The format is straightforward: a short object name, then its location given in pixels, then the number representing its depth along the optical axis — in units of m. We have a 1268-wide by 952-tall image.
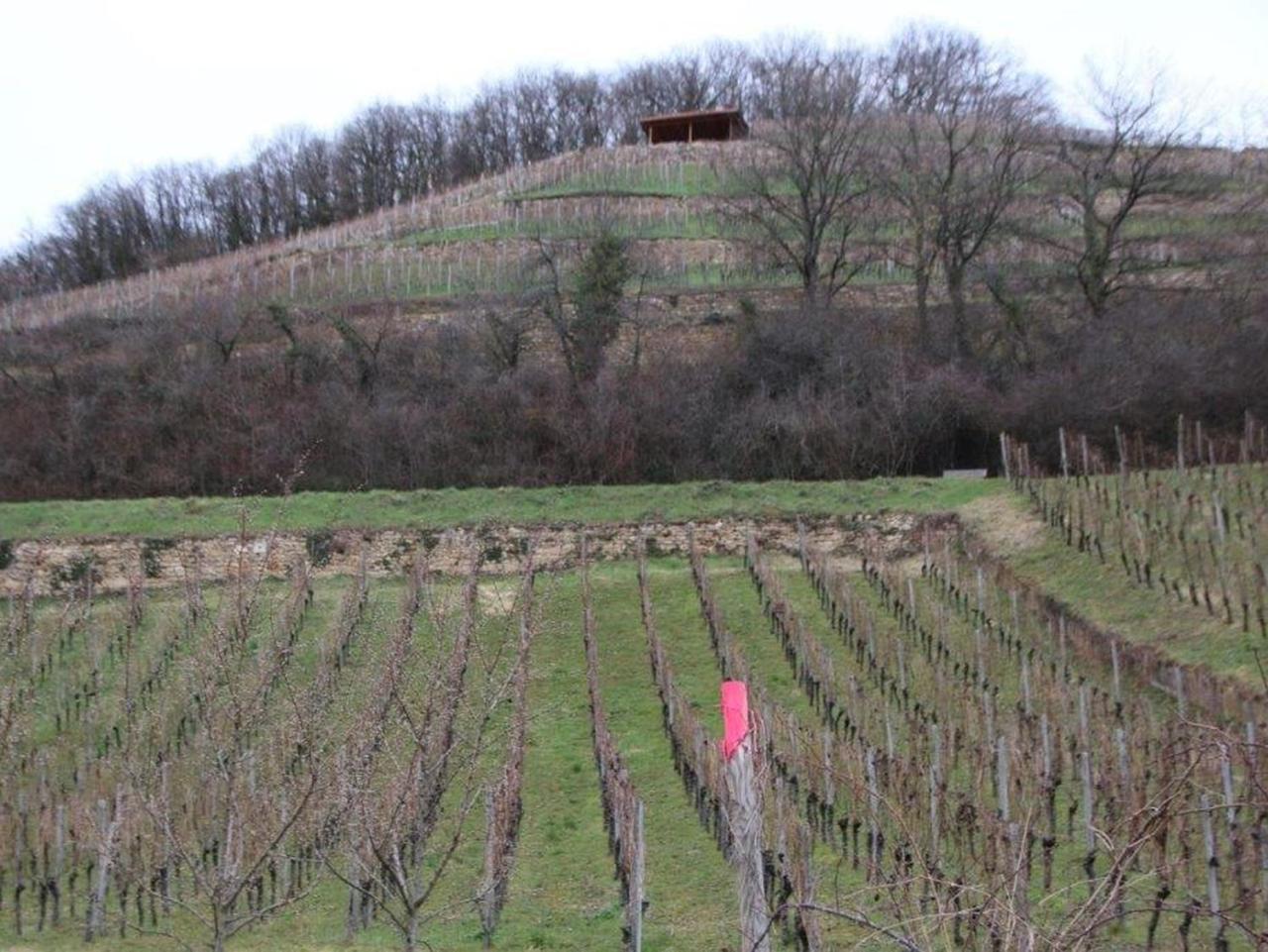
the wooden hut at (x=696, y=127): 59.25
